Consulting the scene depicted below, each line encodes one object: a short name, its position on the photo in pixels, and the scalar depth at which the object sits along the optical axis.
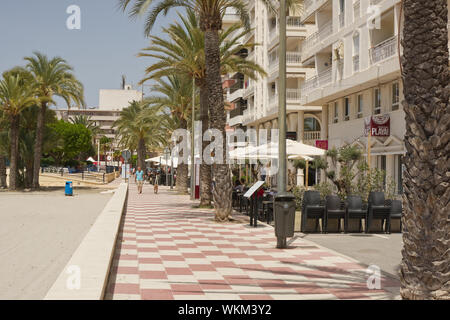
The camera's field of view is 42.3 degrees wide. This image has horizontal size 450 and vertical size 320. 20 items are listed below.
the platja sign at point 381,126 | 27.55
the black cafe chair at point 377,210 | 14.29
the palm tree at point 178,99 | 39.06
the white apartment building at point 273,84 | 44.72
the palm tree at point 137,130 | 59.44
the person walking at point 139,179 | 37.50
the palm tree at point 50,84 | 43.50
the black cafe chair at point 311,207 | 14.22
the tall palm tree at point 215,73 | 17.73
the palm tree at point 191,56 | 26.16
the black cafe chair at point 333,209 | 14.30
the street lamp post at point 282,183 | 11.64
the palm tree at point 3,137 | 45.38
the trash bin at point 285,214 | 11.62
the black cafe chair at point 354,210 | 14.34
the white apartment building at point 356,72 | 26.91
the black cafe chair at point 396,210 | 14.52
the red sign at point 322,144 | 37.50
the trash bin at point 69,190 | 37.94
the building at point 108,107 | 175.50
